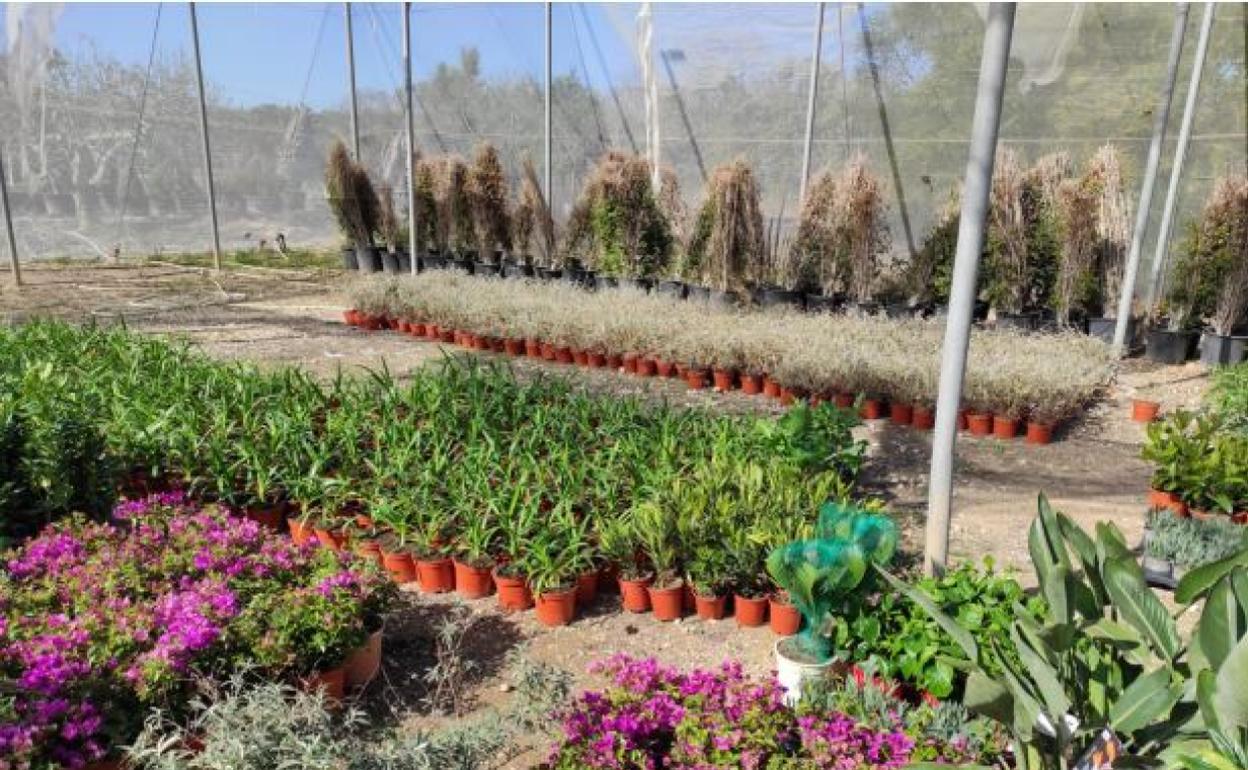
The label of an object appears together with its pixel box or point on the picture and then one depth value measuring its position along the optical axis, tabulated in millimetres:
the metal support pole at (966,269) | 2461
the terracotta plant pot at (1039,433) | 5277
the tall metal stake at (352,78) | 12211
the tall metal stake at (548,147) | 10758
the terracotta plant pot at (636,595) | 3232
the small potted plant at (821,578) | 2428
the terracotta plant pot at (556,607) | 3113
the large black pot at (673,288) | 9203
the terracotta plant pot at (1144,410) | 5680
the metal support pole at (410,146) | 9086
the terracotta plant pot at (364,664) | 2672
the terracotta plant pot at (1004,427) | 5367
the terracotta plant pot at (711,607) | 3164
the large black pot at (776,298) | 8727
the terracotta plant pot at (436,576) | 3344
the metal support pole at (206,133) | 10828
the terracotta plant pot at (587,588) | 3254
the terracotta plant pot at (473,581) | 3295
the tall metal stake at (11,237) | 9547
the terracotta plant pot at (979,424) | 5445
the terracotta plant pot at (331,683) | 2500
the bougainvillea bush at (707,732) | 1958
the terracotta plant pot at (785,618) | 3021
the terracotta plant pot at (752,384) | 6289
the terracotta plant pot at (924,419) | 5461
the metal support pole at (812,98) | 9211
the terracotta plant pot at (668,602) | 3166
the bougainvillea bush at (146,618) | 2080
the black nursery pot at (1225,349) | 6918
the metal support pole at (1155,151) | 6449
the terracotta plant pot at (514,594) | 3203
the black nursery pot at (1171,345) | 7223
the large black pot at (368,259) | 11691
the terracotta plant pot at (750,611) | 3111
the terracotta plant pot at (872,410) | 5676
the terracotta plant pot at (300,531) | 3652
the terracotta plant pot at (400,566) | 3409
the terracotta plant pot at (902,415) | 5570
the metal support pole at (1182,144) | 6695
